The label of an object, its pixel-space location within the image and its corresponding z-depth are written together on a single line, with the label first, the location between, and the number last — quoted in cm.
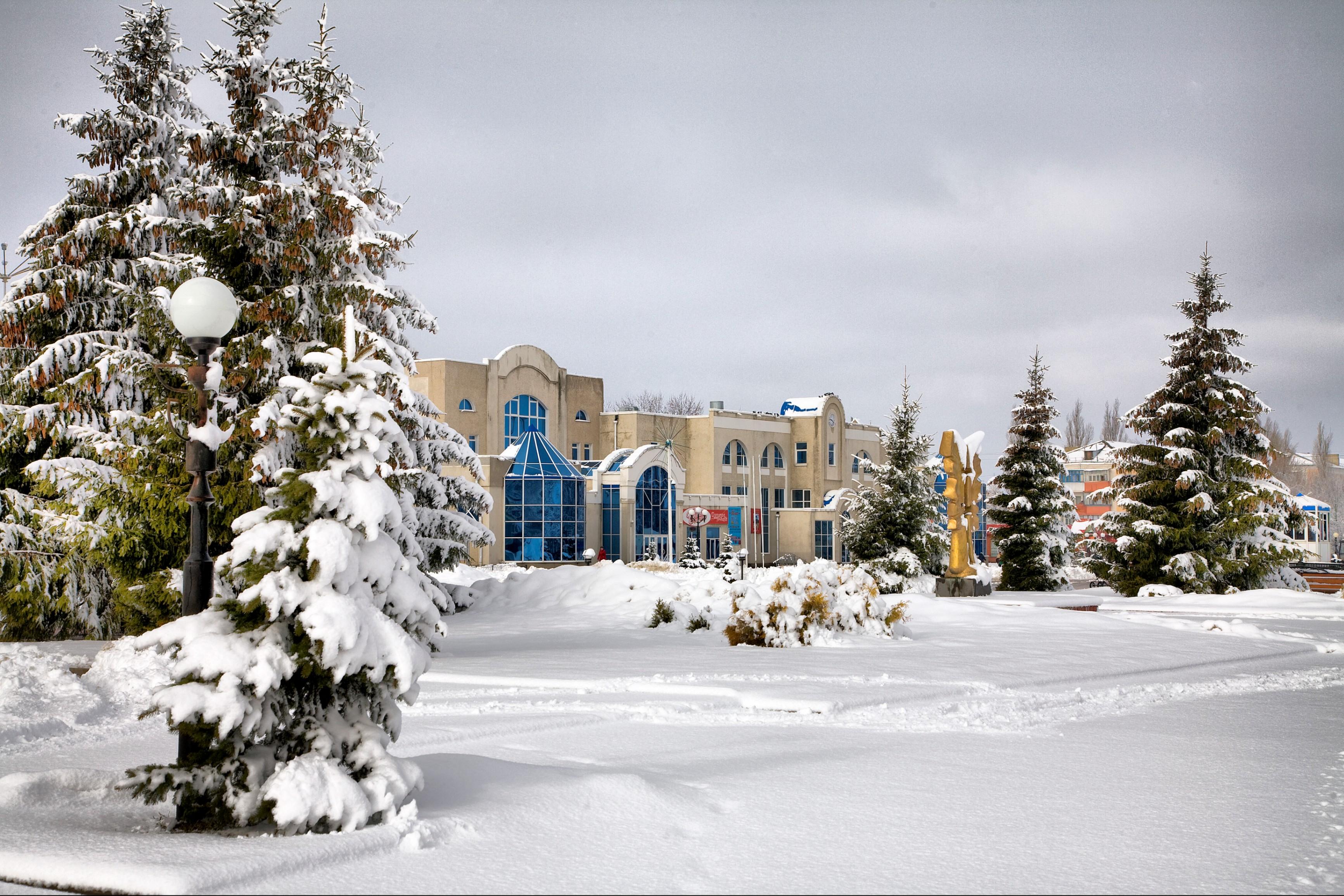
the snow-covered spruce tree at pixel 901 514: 3431
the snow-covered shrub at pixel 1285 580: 3153
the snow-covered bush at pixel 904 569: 3284
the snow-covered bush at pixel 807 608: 1584
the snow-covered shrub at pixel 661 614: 1842
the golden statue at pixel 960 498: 2880
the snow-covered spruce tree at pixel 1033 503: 3581
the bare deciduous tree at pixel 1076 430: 9819
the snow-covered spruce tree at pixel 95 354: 1479
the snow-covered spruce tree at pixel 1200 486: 3012
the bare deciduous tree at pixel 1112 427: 9750
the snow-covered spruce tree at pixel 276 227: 1486
